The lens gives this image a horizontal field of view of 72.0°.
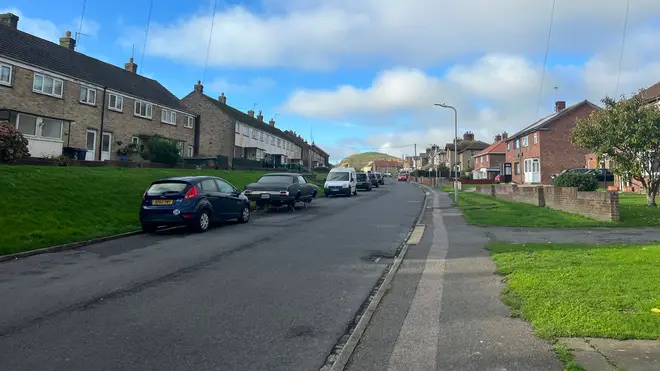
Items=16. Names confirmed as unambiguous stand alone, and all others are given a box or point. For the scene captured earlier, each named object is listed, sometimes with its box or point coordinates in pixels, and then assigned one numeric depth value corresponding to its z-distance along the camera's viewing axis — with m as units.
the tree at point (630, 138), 15.84
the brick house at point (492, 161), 68.62
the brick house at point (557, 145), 45.59
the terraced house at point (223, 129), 49.75
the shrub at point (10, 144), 16.02
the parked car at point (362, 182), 40.00
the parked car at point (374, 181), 50.53
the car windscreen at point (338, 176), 31.15
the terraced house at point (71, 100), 24.47
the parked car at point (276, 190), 18.09
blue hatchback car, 11.80
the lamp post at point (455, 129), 27.38
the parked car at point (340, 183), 30.27
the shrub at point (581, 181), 16.81
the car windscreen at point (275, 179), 19.05
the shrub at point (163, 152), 28.69
